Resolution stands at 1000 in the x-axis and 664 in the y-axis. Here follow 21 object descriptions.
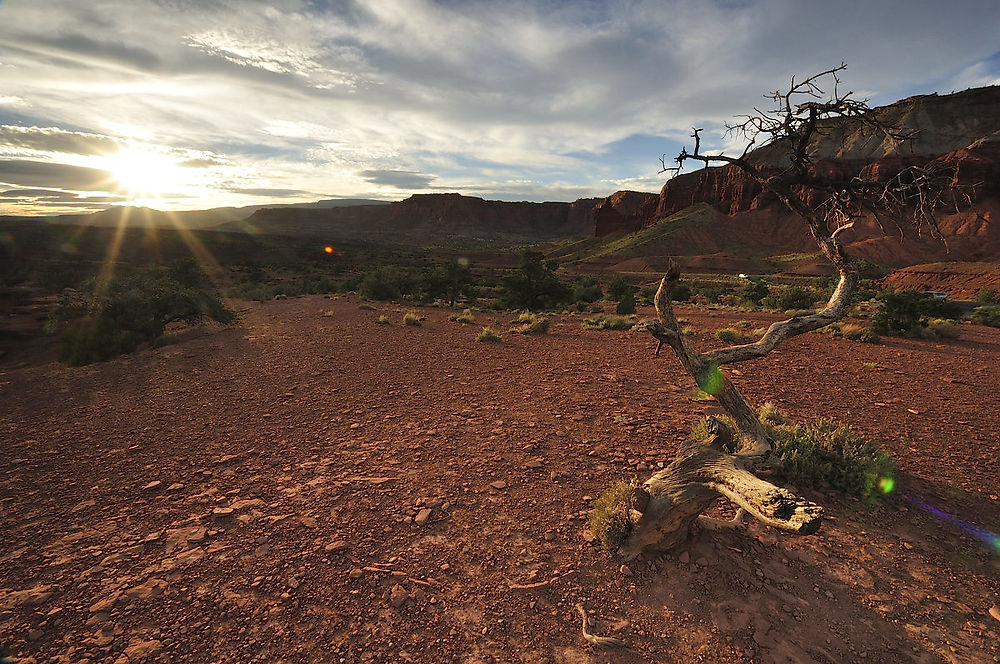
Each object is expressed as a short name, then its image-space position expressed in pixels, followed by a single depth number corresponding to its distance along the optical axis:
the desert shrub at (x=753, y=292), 25.54
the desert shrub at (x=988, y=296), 25.11
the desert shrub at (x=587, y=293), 25.41
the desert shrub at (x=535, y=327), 13.67
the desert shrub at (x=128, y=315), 11.01
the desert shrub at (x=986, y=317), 15.30
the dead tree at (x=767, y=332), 3.56
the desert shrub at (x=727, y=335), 12.59
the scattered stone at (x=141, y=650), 2.90
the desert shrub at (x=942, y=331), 12.34
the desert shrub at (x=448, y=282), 24.16
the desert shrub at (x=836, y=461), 4.47
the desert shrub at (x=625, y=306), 19.52
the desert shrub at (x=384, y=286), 23.36
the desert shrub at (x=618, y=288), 25.38
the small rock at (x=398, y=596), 3.32
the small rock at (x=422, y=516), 4.26
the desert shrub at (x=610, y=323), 14.58
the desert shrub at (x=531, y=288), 21.06
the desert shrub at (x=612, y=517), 3.76
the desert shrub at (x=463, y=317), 16.27
